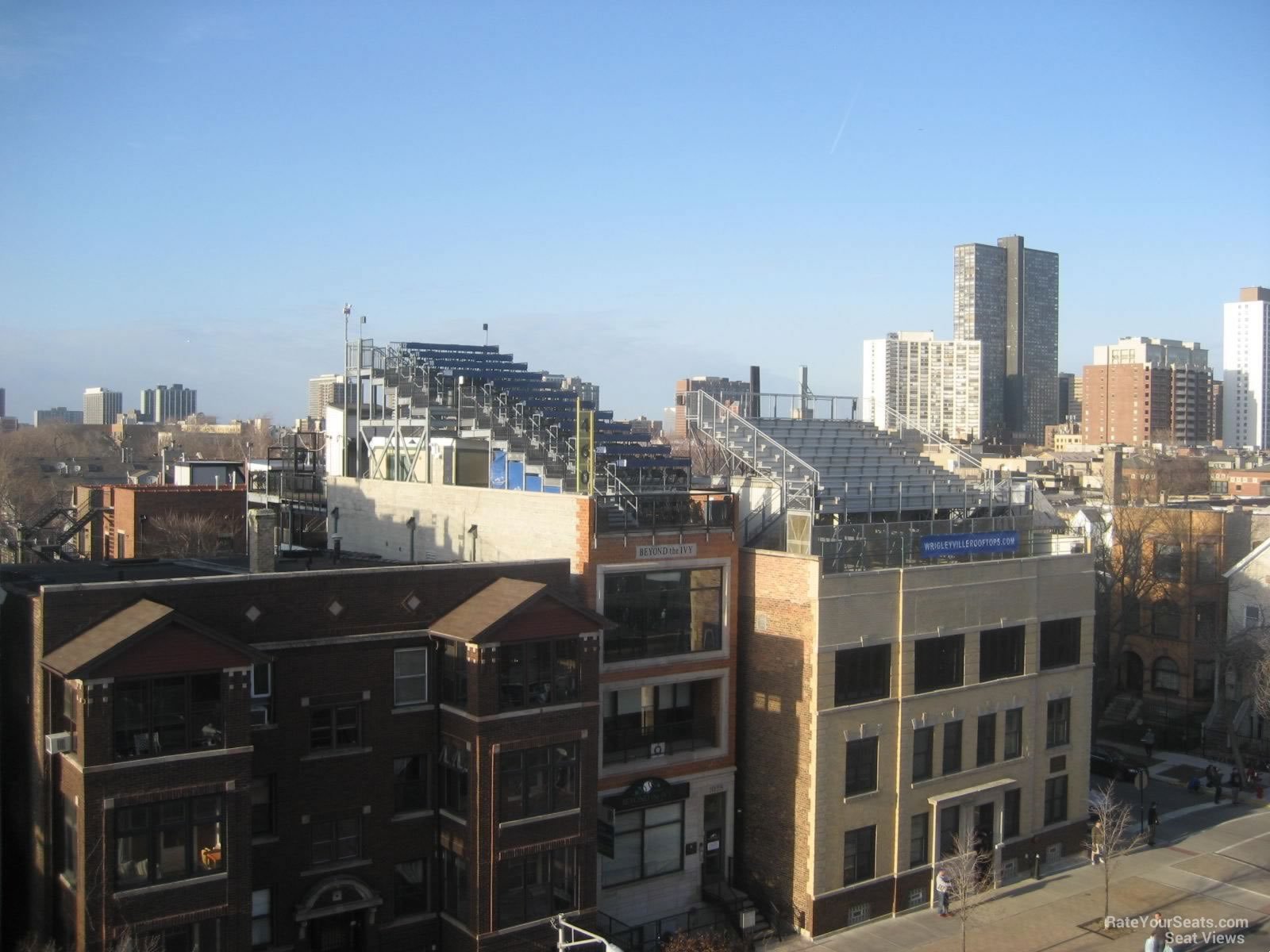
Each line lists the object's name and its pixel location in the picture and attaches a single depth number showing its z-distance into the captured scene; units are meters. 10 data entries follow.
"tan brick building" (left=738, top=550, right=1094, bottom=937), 29.14
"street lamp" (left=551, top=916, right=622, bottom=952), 17.96
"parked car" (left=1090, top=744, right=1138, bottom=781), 43.47
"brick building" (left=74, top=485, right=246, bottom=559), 48.16
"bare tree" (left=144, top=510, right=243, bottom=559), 47.97
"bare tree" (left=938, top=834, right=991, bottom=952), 27.34
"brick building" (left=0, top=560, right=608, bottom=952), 20.44
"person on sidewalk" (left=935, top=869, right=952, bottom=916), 30.53
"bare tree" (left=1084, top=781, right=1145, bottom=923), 30.47
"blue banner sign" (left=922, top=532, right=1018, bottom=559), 31.58
